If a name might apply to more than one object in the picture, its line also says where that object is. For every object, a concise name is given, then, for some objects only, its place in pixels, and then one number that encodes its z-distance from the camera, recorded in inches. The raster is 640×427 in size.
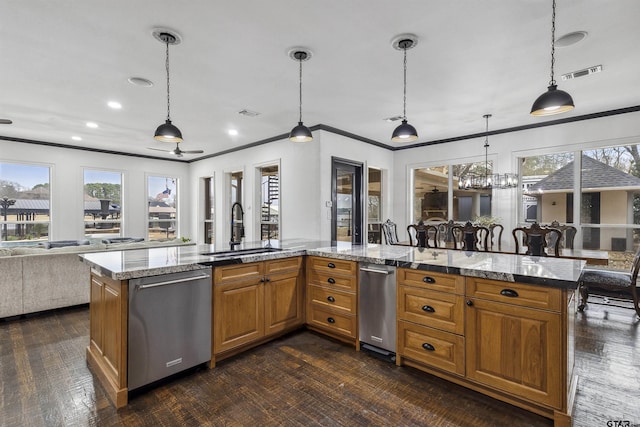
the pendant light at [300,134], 132.8
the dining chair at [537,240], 148.8
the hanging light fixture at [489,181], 193.0
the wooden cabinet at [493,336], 75.0
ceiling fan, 256.0
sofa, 147.9
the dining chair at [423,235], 192.0
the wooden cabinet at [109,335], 83.7
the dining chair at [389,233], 213.6
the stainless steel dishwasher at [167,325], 86.0
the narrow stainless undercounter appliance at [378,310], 106.0
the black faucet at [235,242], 138.9
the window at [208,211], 339.9
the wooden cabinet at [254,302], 105.6
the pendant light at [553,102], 89.3
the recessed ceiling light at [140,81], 140.3
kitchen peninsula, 76.5
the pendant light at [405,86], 109.0
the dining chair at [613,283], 138.8
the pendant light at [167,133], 120.3
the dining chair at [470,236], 170.6
